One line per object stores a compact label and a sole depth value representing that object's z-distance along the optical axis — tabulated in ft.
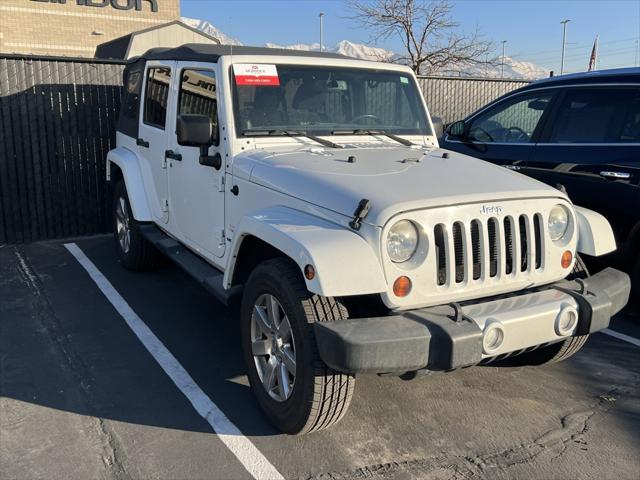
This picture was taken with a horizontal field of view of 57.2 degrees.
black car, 15.29
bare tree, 55.72
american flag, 69.20
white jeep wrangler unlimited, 8.96
